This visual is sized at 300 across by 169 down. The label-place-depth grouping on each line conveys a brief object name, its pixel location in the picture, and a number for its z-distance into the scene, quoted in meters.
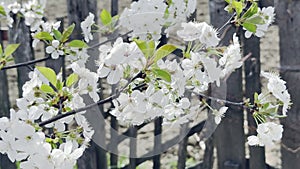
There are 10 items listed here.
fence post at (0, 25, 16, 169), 2.38
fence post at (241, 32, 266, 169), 2.16
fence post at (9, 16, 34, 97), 2.22
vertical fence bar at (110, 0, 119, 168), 2.50
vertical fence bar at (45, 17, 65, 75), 2.21
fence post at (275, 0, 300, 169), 1.99
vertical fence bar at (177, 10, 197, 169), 2.22
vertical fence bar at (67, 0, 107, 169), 2.04
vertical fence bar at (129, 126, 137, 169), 2.32
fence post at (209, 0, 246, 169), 2.10
